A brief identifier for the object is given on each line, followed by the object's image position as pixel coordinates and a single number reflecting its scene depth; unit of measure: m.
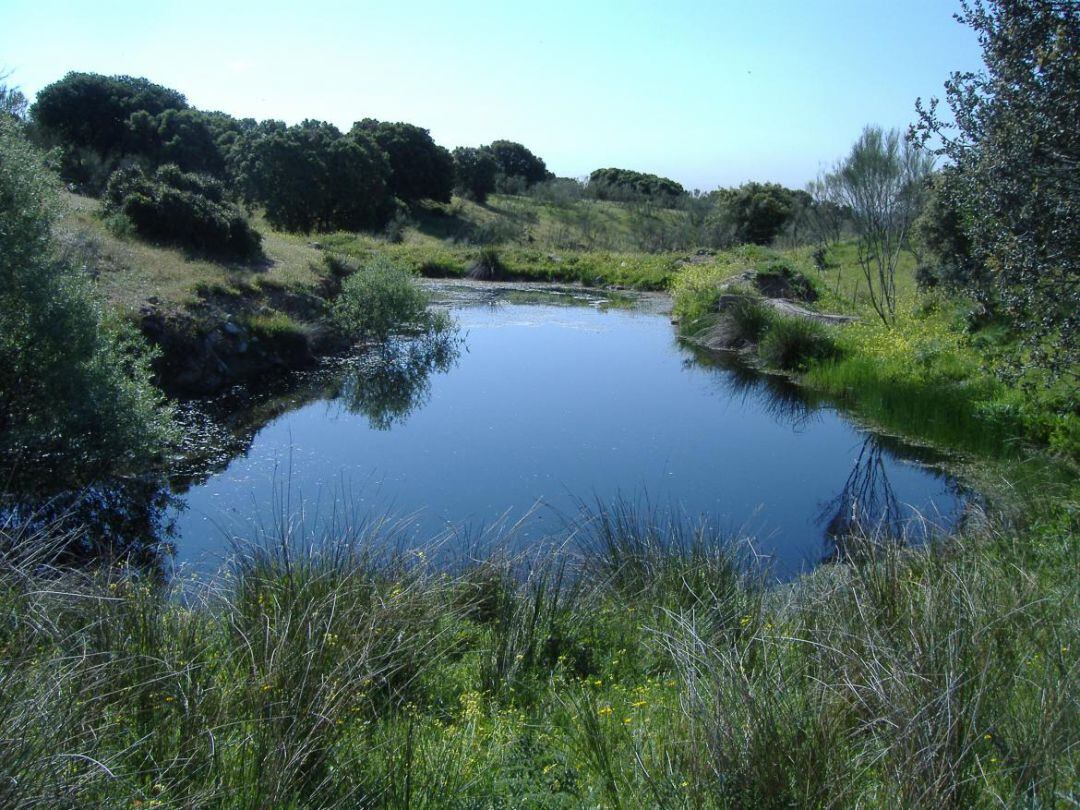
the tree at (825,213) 20.44
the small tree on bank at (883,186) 18.16
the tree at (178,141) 36.75
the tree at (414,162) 46.03
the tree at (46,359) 8.59
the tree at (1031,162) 6.32
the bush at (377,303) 19.59
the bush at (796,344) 17.62
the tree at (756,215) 41.88
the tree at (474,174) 54.28
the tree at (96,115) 35.31
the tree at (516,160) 68.81
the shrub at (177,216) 19.83
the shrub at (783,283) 25.14
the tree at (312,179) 36.16
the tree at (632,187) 63.38
